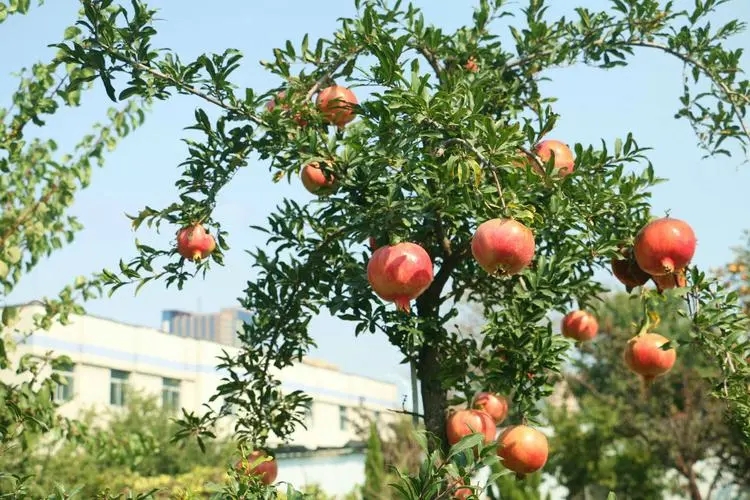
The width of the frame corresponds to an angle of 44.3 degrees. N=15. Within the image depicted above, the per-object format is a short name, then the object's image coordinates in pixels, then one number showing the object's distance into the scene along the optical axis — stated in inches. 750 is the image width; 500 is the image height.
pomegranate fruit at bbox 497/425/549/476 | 101.9
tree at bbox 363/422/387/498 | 577.5
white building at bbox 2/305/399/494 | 828.6
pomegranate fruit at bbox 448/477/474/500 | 76.4
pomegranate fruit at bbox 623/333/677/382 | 119.5
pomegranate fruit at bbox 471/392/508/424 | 123.0
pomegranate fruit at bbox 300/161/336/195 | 116.3
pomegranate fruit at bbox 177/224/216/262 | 105.7
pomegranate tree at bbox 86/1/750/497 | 90.4
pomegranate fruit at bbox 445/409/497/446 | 112.0
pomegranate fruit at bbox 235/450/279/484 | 120.3
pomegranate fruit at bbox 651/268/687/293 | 106.4
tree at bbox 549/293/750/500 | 617.6
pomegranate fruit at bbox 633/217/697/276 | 97.2
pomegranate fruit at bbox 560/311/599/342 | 131.1
